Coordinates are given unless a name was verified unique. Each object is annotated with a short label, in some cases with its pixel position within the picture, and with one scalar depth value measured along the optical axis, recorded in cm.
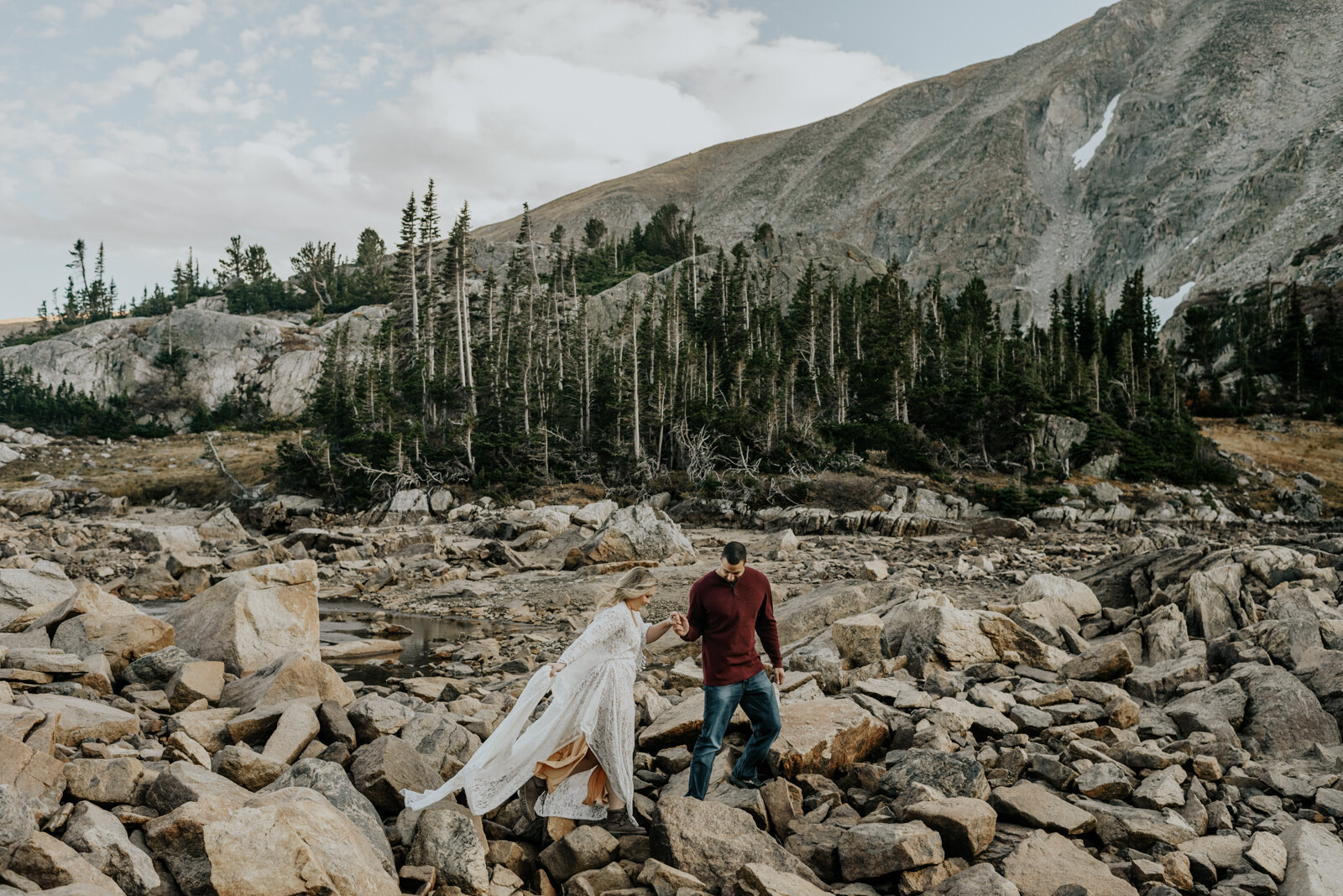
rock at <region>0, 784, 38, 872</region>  427
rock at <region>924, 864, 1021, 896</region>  460
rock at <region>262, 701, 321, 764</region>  645
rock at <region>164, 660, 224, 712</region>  811
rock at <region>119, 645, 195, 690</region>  871
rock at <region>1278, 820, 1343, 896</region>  468
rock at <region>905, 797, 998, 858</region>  528
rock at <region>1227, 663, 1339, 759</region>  701
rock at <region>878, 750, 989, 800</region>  606
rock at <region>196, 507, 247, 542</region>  2998
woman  579
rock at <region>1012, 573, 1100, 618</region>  1226
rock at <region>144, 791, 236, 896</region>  457
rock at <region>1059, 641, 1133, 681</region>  880
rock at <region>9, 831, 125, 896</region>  413
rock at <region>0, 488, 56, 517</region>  3878
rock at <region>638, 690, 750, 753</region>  716
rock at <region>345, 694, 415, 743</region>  702
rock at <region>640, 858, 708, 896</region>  491
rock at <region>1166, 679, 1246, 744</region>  712
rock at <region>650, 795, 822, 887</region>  518
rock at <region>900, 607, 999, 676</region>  948
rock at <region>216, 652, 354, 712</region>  793
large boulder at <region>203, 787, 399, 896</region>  412
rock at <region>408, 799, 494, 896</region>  503
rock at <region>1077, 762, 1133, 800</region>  606
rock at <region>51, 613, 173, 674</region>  912
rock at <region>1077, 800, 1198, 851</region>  541
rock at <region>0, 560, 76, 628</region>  1130
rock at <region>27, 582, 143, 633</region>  975
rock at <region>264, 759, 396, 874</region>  526
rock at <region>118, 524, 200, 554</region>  2531
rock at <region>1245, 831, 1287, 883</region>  495
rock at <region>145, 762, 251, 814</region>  526
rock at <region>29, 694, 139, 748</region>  634
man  633
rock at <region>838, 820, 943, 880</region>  508
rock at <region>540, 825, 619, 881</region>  537
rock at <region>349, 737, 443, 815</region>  589
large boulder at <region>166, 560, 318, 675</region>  1000
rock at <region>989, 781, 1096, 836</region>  558
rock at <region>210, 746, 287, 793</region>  597
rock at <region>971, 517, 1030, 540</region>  2853
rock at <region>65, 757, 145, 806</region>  530
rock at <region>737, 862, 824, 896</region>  461
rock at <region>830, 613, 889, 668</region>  991
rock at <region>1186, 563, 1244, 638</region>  1062
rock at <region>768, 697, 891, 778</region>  653
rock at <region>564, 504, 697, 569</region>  2292
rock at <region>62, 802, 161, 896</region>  441
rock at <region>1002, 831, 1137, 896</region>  483
